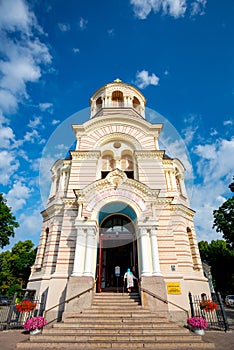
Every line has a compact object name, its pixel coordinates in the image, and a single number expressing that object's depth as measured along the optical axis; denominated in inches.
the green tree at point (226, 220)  879.9
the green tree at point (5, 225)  1135.8
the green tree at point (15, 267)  1657.2
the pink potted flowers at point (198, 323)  358.0
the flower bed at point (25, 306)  417.7
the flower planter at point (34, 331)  363.5
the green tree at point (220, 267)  1464.1
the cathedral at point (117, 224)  480.1
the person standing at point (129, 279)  483.5
